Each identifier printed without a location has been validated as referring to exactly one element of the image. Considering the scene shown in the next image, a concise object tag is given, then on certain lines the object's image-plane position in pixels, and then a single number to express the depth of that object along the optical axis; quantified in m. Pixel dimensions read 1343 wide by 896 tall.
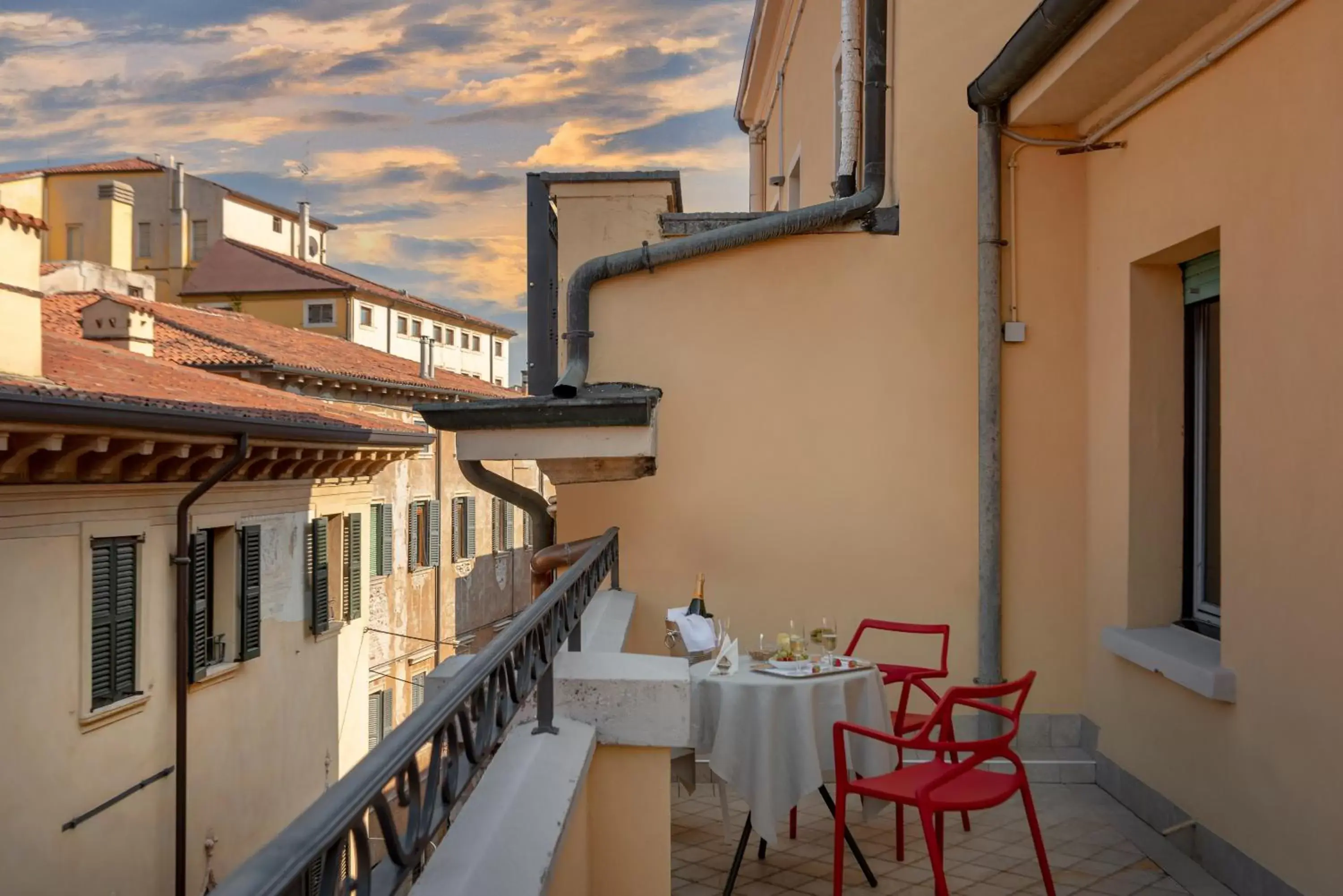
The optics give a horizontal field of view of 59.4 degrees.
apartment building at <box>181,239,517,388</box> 35.62
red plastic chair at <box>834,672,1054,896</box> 3.86
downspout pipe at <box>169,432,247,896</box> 11.44
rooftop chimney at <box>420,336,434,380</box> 29.16
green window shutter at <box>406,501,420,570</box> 23.64
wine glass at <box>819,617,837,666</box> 5.18
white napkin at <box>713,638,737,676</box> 4.85
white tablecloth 4.44
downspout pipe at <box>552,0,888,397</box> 6.39
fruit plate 4.71
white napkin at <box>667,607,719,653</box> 5.32
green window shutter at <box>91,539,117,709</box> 10.32
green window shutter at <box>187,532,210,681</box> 11.91
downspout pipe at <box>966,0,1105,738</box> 6.20
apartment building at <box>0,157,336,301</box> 37.84
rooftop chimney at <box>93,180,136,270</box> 29.27
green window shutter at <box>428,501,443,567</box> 24.56
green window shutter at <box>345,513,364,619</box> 17.08
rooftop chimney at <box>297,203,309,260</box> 43.81
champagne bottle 5.68
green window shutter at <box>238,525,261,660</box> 13.10
